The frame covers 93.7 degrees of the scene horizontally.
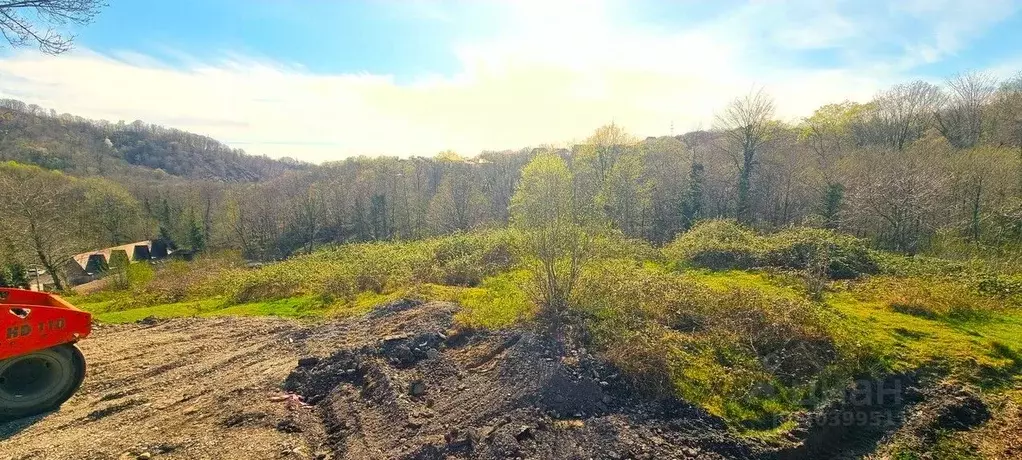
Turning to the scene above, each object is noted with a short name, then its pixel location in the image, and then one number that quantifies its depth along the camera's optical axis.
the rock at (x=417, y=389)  8.98
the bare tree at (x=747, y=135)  30.77
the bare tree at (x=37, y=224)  24.12
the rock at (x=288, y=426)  7.89
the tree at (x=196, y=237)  47.64
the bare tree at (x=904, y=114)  35.69
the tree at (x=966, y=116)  32.56
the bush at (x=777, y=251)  17.05
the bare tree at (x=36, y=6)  7.31
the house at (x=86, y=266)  36.17
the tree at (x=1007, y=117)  28.55
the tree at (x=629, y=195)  31.03
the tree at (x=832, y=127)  37.25
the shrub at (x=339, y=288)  17.61
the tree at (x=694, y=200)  32.34
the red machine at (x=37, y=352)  8.02
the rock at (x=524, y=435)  7.10
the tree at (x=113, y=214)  48.44
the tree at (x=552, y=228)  11.04
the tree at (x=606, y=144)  33.66
